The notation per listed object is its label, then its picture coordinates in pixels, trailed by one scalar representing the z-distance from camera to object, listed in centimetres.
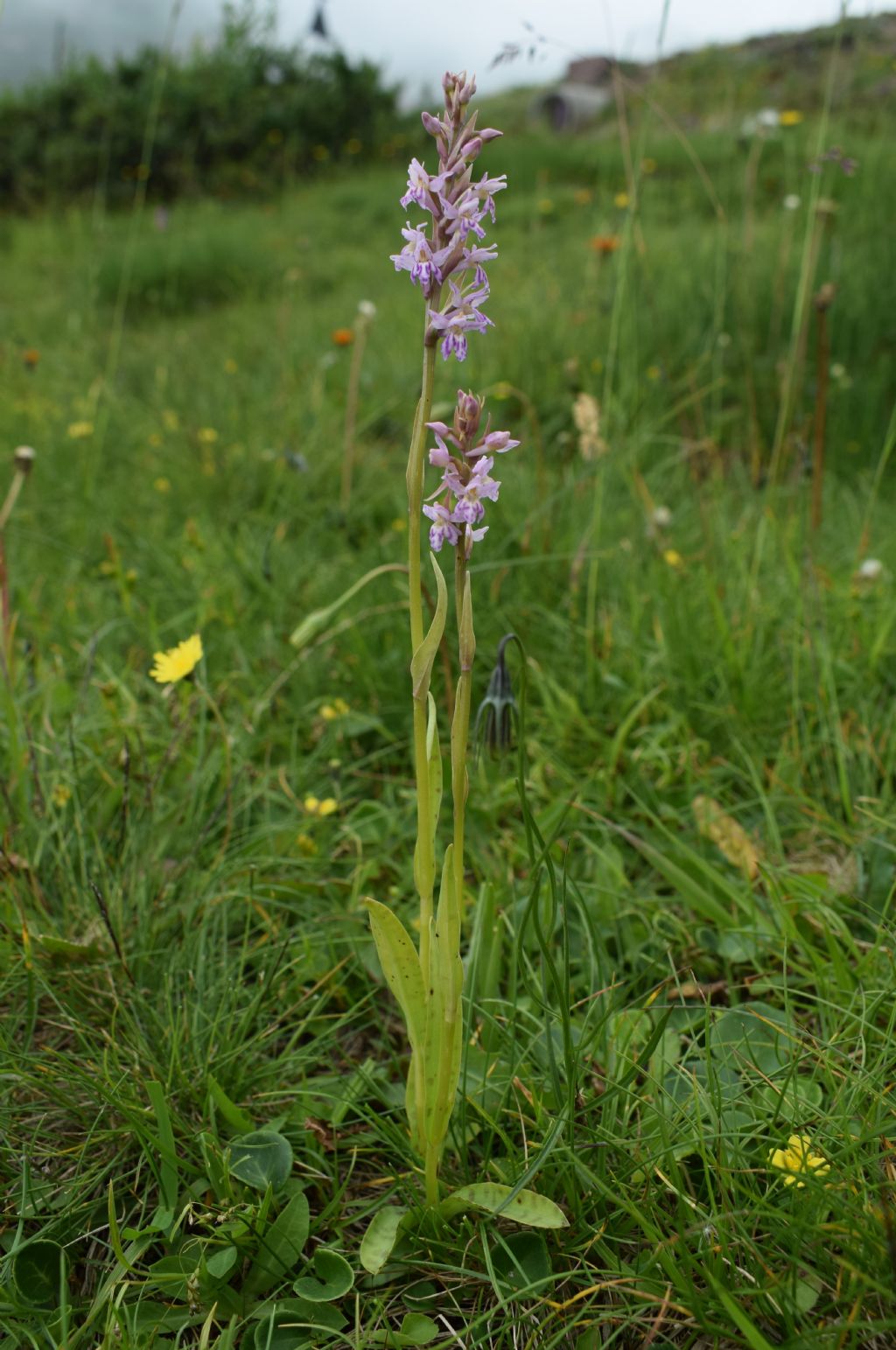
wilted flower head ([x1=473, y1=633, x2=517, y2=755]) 54
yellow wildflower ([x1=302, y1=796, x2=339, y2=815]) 63
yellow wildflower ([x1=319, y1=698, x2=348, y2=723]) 69
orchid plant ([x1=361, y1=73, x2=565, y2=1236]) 40
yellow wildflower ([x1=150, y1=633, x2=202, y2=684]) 61
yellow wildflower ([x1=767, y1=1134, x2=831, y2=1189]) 42
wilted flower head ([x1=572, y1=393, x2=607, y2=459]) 79
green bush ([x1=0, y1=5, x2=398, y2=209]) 765
